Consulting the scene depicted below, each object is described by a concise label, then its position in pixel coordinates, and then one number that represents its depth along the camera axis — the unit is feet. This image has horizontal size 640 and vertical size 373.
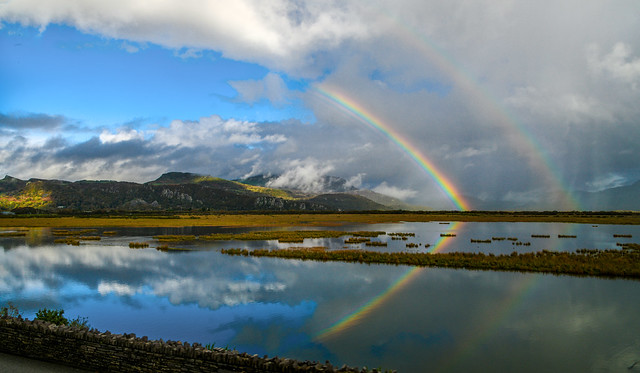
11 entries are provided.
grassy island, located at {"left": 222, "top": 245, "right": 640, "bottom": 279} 117.70
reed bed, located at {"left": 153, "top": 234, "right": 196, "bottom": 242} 219.16
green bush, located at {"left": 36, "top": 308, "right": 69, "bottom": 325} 52.59
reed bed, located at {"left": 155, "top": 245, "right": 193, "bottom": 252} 177.02
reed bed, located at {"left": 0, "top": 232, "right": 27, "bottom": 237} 250.37
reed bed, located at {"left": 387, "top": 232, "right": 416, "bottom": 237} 252.21
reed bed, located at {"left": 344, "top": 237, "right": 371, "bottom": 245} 207.39
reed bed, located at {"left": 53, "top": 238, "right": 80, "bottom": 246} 201.31
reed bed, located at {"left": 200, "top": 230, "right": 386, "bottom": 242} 225.39
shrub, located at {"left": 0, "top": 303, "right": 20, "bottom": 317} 50.06
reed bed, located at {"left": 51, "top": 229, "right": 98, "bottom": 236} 256.73
